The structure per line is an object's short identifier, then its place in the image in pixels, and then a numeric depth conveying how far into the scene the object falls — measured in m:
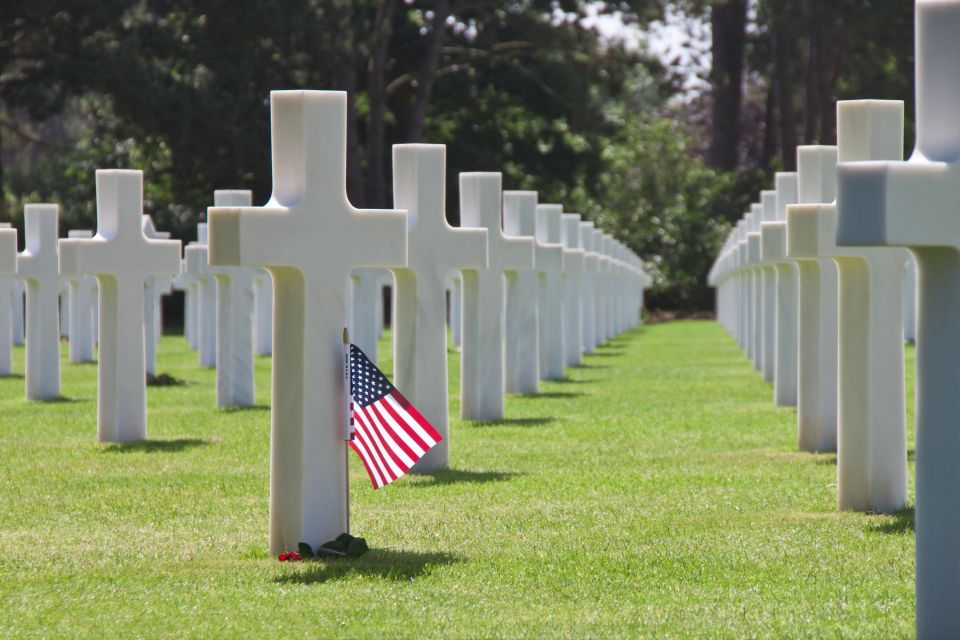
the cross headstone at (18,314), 32.95
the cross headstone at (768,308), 18.59
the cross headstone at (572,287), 24.86
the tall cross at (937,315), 6.41
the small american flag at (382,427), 8.80
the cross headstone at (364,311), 24.42
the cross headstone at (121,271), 14.12
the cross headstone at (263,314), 27.55
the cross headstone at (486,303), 15.99
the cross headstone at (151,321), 21.08
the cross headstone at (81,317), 27.05
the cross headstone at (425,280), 12.50
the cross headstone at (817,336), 12.53
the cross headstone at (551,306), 22.75
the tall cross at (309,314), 8.88
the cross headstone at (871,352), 10.15
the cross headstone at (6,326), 22.69
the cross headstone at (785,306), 16.41
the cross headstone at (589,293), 28.81
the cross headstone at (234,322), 17.88
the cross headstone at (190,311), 32.07
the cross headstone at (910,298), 26.61
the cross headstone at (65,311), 39.56
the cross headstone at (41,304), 19.52
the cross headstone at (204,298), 20.16
